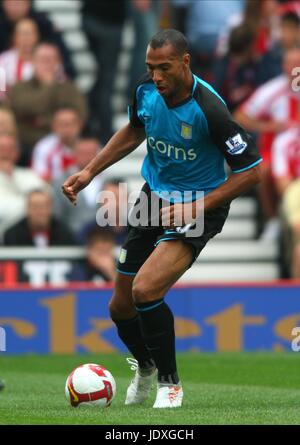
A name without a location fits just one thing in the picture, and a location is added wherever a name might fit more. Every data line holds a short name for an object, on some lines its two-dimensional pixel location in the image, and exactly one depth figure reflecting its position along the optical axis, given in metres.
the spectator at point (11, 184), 15.26
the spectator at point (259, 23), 16.67
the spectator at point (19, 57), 16.41
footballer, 8.12
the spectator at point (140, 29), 16.88
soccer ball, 8.56
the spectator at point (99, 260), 14.73
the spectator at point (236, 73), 16.44
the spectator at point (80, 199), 15.47
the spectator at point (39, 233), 14.87
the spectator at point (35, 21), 16.88
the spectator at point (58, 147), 15.88
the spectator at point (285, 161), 15.56
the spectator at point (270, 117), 15.91
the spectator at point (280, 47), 16.06
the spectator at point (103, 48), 16.73
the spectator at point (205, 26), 17.14
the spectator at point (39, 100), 16.09
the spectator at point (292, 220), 14.98
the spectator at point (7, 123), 15.37
